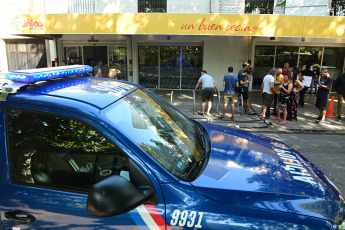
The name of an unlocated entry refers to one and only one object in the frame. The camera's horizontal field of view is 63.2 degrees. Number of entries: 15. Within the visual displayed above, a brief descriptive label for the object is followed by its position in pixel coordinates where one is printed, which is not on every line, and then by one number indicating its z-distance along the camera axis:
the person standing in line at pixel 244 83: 10.17
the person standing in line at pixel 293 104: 9.54
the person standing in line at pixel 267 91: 9.48
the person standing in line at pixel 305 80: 11.86
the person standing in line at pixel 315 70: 14.88
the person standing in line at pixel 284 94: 9.29
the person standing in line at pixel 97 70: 12.03
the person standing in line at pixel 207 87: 9.78
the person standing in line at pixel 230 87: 9.62
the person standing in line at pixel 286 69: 11.14
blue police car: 1.71
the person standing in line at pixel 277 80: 9.73
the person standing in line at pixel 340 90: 9.82
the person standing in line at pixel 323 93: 9.48
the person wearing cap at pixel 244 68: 10.26
